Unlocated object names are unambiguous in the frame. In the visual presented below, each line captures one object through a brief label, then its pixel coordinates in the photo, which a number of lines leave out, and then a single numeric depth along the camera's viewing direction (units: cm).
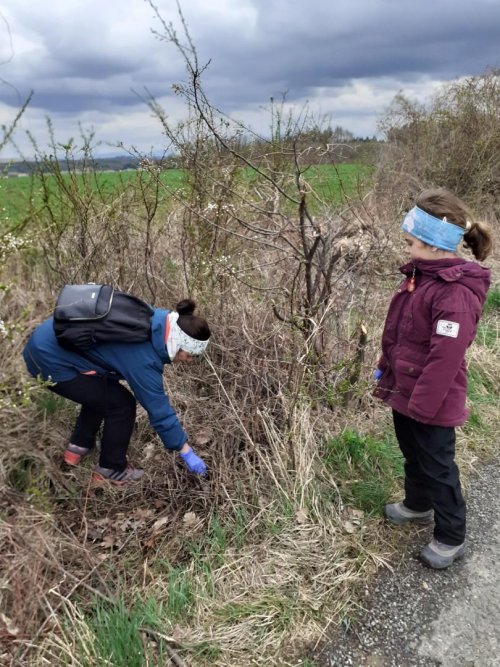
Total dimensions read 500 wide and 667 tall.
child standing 210
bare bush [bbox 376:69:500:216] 912
